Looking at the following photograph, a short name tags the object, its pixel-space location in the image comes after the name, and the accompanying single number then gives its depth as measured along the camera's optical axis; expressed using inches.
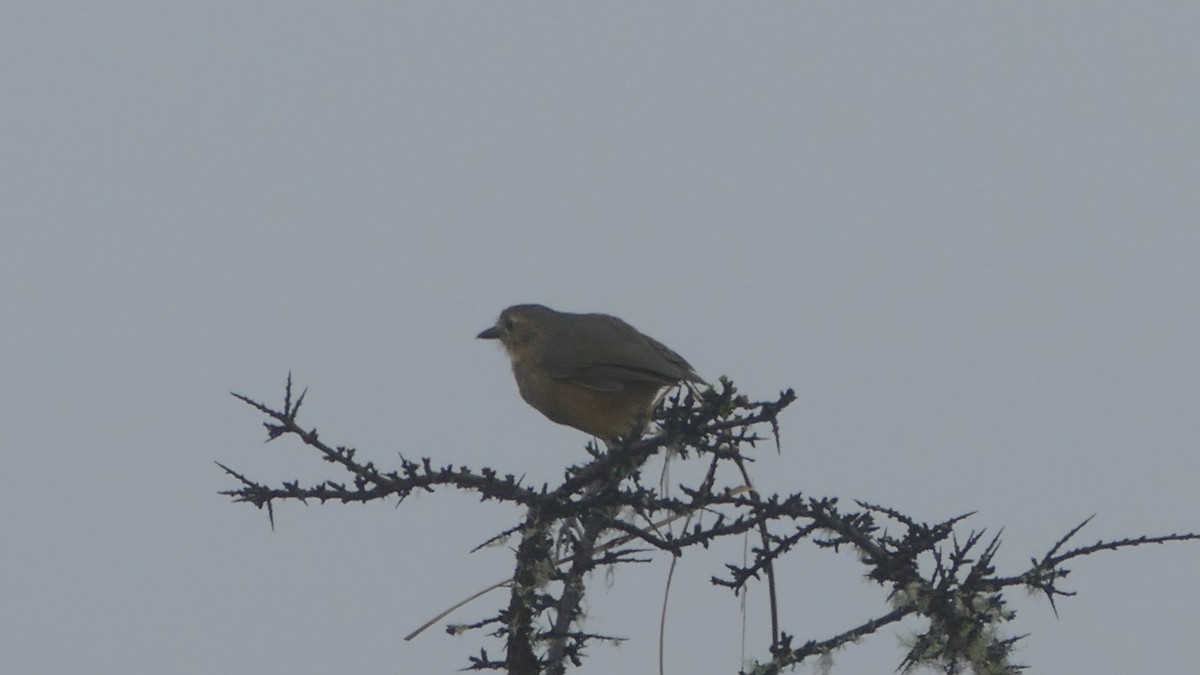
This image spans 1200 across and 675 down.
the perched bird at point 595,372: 546.3
